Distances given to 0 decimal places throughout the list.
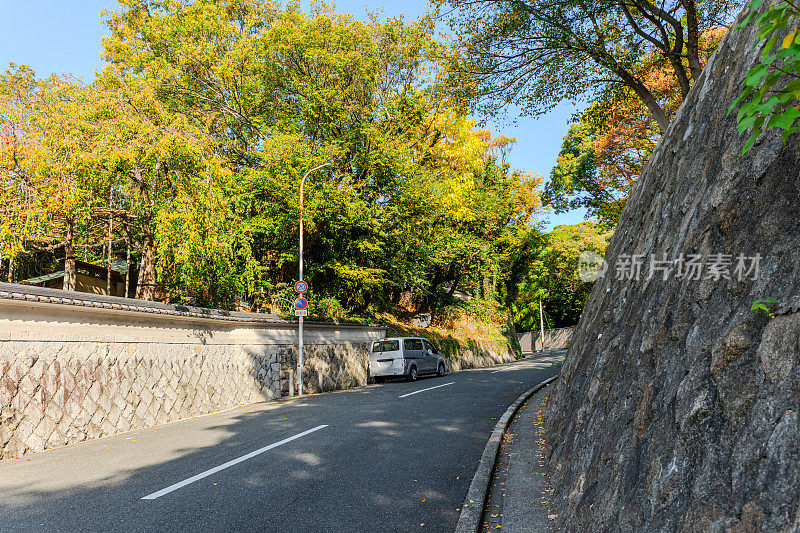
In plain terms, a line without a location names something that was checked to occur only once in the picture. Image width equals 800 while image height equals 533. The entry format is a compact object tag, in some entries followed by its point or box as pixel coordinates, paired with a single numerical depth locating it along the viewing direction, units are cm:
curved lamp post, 1544
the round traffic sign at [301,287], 1596
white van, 1823
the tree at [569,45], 1070
